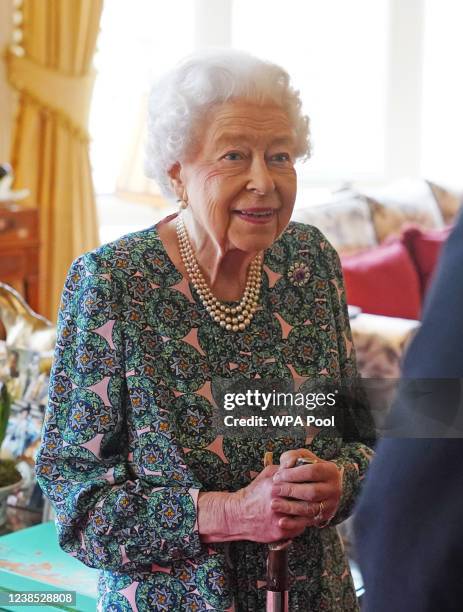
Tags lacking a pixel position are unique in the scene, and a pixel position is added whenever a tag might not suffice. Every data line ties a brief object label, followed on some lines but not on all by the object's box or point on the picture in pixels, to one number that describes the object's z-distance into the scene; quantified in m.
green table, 1.62
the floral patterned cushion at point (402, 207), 4.40
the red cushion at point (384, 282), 3.71
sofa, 3.03
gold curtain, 4.37
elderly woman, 1.31
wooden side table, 4.05
